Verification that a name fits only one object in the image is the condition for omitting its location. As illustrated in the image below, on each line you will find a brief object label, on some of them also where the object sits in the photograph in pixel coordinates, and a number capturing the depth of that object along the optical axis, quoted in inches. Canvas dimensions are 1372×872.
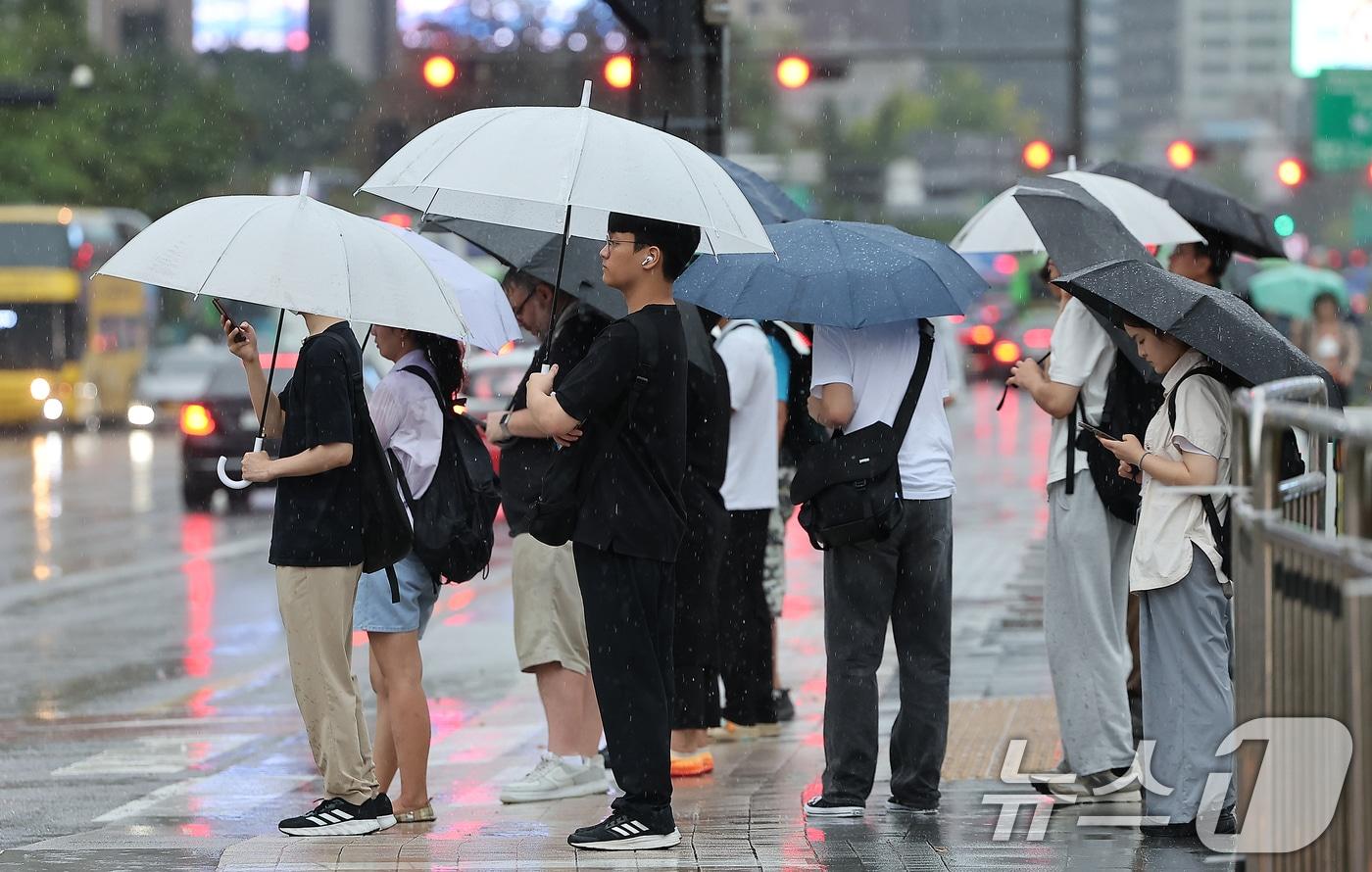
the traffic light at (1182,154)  2151.8
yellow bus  2930.6
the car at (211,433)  1727.4
